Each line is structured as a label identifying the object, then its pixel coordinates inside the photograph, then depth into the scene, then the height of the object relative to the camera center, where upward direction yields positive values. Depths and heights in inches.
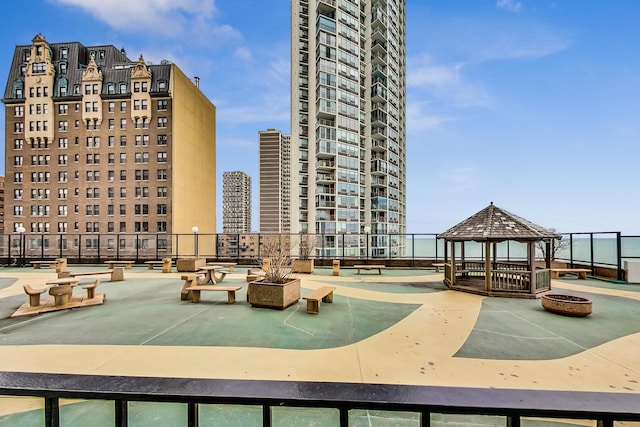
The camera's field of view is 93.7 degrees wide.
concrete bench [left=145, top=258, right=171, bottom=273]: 614.2 -85.2
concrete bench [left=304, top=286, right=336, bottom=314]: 304.8 -81.1
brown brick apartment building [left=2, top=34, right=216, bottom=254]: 2065.7 +551.1
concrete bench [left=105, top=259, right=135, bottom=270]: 678.5 -91.2
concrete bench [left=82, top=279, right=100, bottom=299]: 364.5 -81.9
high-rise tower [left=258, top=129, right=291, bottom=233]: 4485.7 +709.4
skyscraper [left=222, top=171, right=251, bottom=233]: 6250.0 +471.4
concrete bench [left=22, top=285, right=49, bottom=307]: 312.5 -75.2
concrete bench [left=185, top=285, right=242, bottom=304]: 351.6 -82.2
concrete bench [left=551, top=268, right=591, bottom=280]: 513.1 -91.5
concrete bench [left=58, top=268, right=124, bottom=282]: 518.5 -88.5
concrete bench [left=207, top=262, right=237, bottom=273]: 705.8 -96.7
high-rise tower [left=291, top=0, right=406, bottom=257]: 1983.3 +731.7
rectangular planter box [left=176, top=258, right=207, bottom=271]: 606.2 -82.6
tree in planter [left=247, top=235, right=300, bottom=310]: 326.3 -72.8
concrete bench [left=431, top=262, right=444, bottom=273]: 586.1 -86.5
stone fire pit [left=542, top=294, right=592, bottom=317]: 300.4 -86.0
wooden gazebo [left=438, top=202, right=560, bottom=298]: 395.2 -24.7
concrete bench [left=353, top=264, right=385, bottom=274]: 580.4 -86.0
